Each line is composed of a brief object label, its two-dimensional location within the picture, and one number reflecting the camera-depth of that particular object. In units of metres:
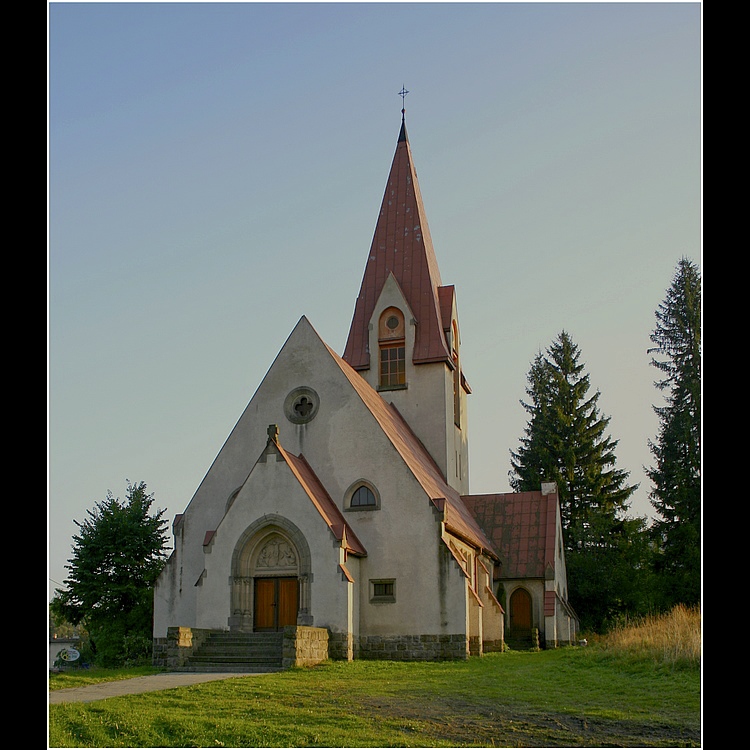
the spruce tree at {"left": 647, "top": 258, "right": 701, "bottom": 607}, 41.44
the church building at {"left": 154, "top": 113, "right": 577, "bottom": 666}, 23.58
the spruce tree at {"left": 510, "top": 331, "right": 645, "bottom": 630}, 42.16
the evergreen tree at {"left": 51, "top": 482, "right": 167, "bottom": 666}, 33.19
